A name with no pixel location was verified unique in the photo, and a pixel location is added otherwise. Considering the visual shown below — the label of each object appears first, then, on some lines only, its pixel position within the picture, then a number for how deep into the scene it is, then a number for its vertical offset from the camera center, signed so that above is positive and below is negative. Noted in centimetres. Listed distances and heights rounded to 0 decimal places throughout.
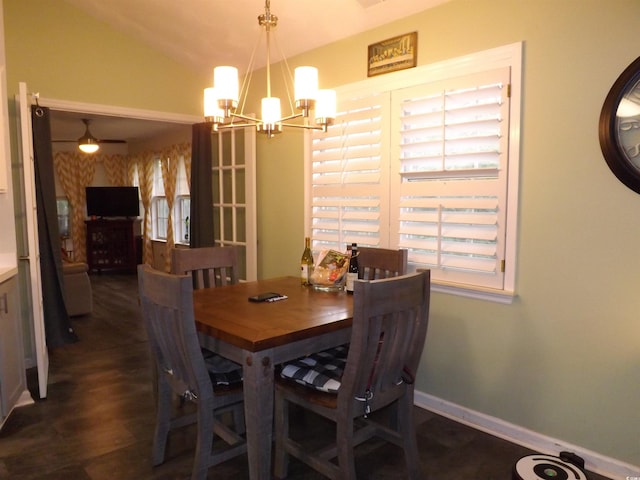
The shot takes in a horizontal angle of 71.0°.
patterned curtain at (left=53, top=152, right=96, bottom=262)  793 +26
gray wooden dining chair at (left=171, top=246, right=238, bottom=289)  269 -38
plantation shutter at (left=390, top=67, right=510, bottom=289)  239 +15
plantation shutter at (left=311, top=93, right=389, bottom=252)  292 +17
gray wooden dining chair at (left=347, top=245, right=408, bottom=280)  260 -36
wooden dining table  170 -53
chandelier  196 +47
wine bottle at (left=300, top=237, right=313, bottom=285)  267 -39
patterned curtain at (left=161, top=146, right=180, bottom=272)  696 +34
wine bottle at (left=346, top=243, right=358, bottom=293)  251 -36
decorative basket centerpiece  253 -40
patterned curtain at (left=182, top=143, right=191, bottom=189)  666 +70
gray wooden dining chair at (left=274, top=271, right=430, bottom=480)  166 -74
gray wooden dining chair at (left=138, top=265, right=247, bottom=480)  175 -73
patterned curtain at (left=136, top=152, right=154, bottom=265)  788 +13
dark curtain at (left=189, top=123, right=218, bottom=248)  417 +16
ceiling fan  635 +85
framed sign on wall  270 +92
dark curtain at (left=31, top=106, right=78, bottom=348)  348 -30
